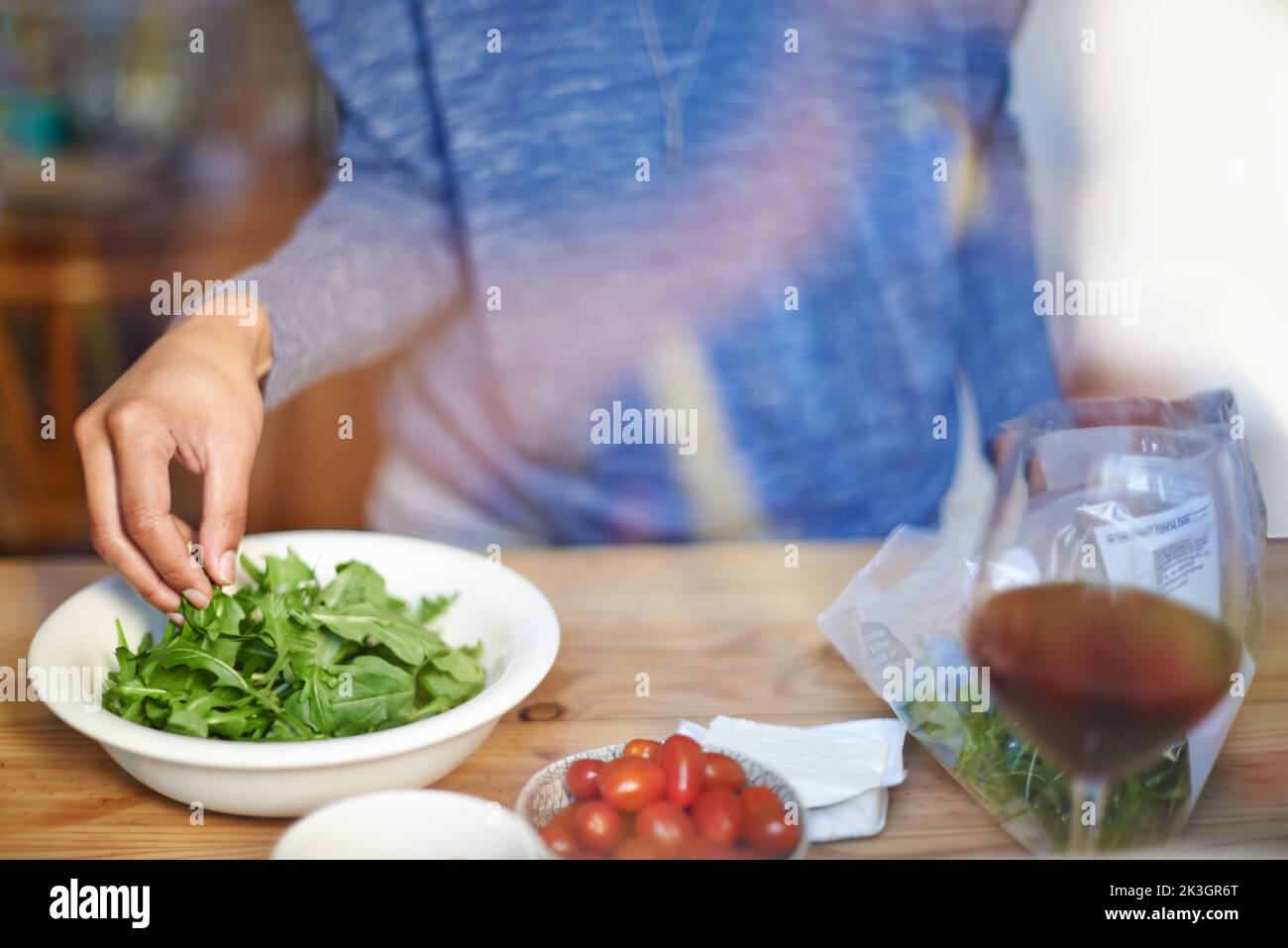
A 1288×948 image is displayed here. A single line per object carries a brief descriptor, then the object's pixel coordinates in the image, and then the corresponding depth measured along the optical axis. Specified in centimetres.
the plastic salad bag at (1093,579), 39
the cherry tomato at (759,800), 43
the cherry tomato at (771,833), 42
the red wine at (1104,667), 36
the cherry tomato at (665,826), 43
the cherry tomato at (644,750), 46
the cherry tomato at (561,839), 43
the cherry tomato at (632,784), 44
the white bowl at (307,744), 43
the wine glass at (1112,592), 36
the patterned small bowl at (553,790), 44
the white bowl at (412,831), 38
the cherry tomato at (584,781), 45
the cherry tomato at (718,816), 43
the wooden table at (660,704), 47
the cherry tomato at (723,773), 45
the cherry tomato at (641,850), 43
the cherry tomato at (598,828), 43
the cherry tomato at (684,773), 45
